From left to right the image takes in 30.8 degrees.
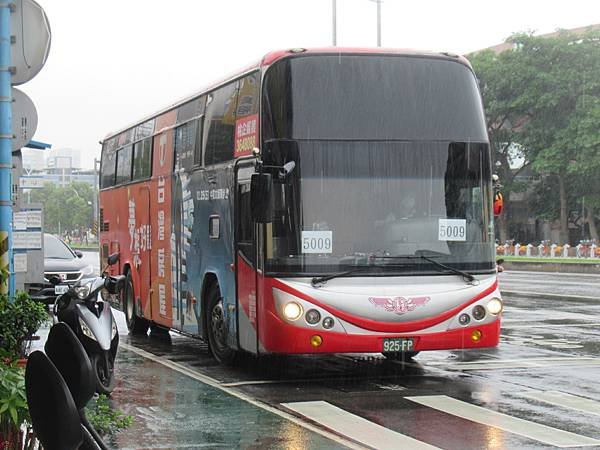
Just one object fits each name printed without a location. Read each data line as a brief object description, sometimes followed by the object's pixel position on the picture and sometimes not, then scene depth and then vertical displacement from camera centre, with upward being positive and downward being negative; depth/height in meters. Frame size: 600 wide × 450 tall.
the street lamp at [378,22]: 40.28 +8.42
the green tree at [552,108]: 60.97 +8.07
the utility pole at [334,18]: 39.94 +8.56
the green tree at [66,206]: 141.00 +6.26
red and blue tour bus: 10.63 +0.42
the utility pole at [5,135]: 8.18 +0.91
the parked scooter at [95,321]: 10.18 -0.65
